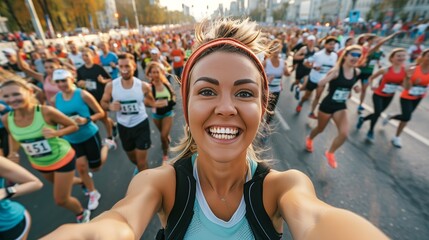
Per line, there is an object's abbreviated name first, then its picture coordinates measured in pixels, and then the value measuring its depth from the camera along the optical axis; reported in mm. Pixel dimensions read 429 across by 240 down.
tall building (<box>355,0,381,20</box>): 71500
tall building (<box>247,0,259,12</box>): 117375
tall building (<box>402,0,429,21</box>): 41031
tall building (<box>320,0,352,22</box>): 70350
